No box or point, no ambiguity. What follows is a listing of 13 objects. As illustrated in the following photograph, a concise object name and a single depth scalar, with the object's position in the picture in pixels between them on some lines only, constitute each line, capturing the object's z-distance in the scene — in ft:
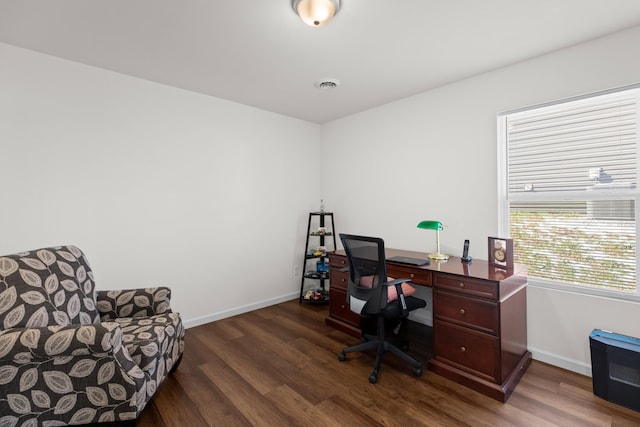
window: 6.89
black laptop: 8.28
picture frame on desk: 7.55
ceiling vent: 9.35
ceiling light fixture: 5.54
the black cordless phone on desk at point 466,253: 8.54
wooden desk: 6.57
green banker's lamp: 8.60
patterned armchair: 4.79
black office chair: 7.22
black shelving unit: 13.06
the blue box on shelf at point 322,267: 13.24
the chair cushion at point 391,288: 7.53
